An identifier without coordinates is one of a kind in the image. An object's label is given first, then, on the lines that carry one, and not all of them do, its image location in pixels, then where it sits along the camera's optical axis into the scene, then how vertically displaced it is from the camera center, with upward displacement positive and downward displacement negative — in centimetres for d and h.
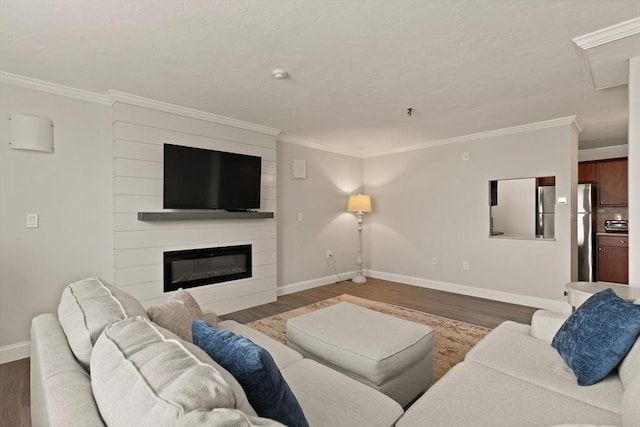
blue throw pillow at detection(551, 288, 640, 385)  149 -61
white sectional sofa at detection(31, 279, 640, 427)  75 -78
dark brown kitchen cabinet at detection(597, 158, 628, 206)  543 +48
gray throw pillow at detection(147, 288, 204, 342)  159 -51
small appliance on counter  557 -26
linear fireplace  361 -63
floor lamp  572 +12
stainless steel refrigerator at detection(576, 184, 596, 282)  528 -40
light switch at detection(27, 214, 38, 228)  287 -6
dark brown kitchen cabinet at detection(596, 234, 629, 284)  524 -77
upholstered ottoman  188 -84
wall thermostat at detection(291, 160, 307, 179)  503 +68
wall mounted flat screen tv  349 +39
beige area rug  271 -121
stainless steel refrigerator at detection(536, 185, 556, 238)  416 +2
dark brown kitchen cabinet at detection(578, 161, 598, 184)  571 +68
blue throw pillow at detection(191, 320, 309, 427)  94 -48
